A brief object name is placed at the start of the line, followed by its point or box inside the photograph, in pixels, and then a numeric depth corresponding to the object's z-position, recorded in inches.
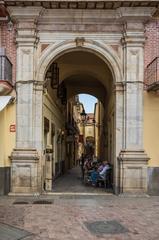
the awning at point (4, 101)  559.7
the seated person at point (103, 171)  697.0
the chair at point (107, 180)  706.5
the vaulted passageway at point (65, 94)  764.3
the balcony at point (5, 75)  573.6
